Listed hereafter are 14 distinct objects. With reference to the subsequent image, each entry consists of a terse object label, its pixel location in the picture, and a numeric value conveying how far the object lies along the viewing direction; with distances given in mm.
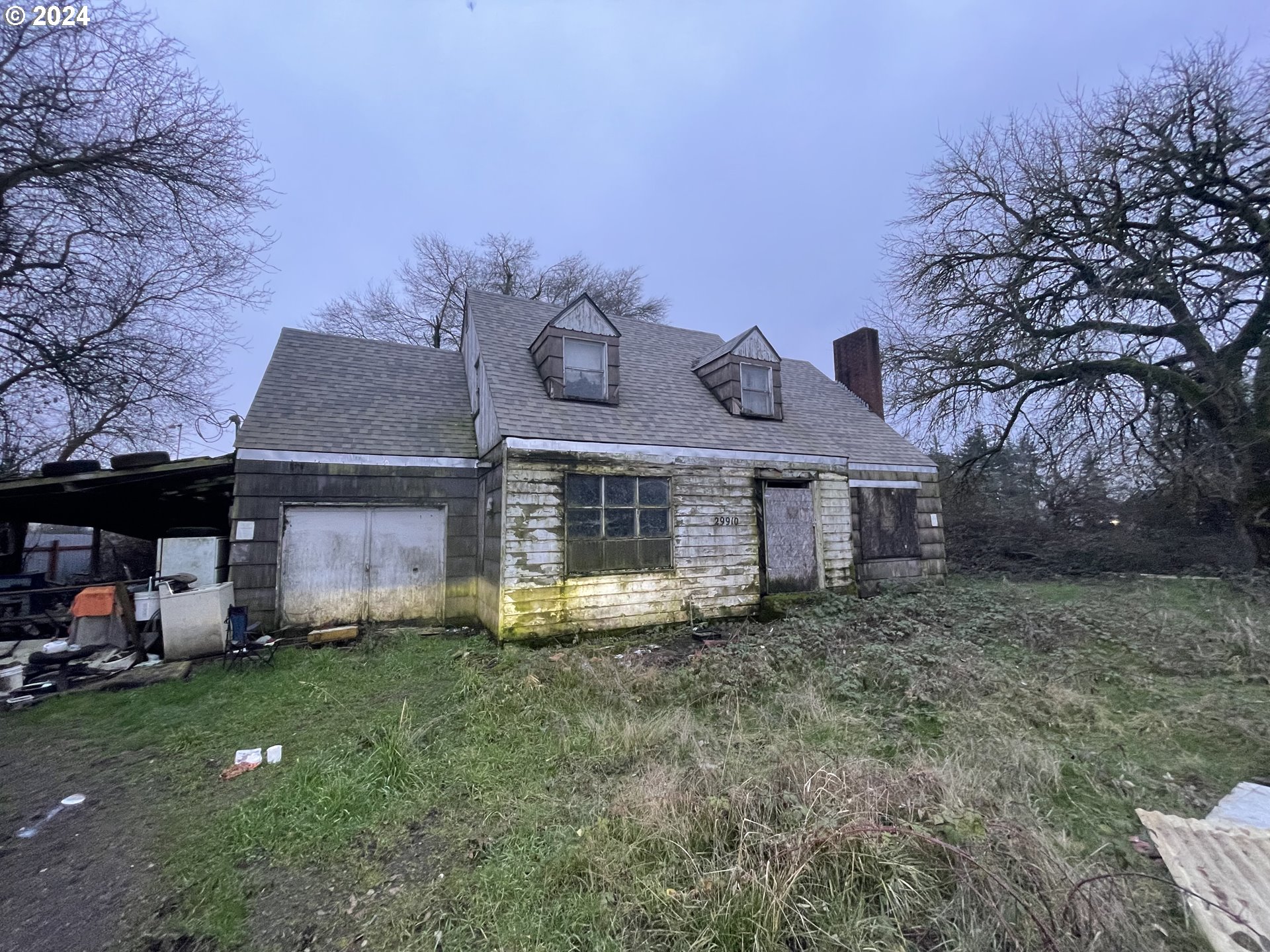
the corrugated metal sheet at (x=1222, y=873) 2332
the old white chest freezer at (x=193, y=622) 7387
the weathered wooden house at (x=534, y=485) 8516
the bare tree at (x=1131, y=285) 10945
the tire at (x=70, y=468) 7477
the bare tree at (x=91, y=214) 9258
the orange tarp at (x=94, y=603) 7594
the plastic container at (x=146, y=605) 7750
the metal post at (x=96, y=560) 14062
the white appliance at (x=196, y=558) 8516
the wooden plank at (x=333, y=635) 8219
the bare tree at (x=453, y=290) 24438
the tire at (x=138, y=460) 7555
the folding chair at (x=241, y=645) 7195
